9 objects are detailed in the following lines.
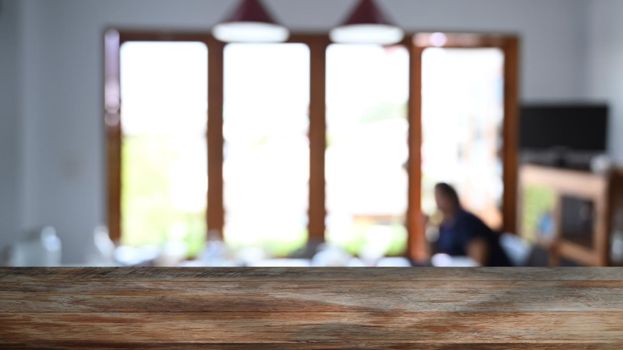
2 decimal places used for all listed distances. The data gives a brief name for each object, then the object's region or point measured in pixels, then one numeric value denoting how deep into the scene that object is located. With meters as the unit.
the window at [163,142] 5.64
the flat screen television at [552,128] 5.57
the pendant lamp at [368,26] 3.33
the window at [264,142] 5.69
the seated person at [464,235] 4.10
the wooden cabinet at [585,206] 4.46
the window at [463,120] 5.86
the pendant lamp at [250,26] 3.28
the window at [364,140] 5.75
